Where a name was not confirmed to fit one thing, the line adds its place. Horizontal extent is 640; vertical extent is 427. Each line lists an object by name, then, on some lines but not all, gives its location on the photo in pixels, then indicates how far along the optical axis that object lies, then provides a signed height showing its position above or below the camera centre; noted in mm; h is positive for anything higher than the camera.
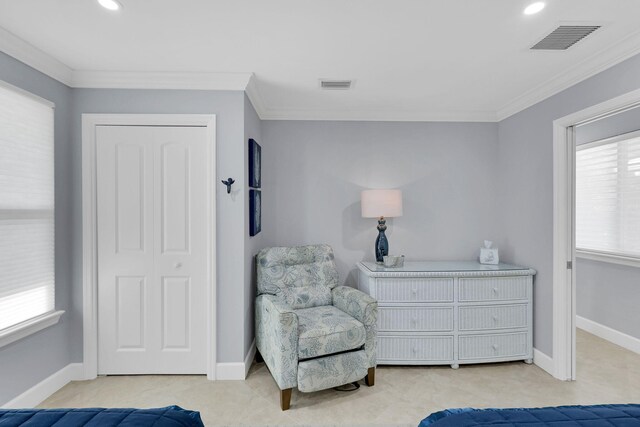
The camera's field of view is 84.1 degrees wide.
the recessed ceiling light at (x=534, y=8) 1854 +1084
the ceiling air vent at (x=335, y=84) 2939 +1085
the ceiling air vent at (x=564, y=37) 2096 +1083
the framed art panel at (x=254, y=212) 3127 +7
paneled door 2848 -291
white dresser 3125 -915
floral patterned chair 2469 -835
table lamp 3363 +87
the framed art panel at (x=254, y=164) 3115 +444
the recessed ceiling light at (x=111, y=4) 1834 +1098
